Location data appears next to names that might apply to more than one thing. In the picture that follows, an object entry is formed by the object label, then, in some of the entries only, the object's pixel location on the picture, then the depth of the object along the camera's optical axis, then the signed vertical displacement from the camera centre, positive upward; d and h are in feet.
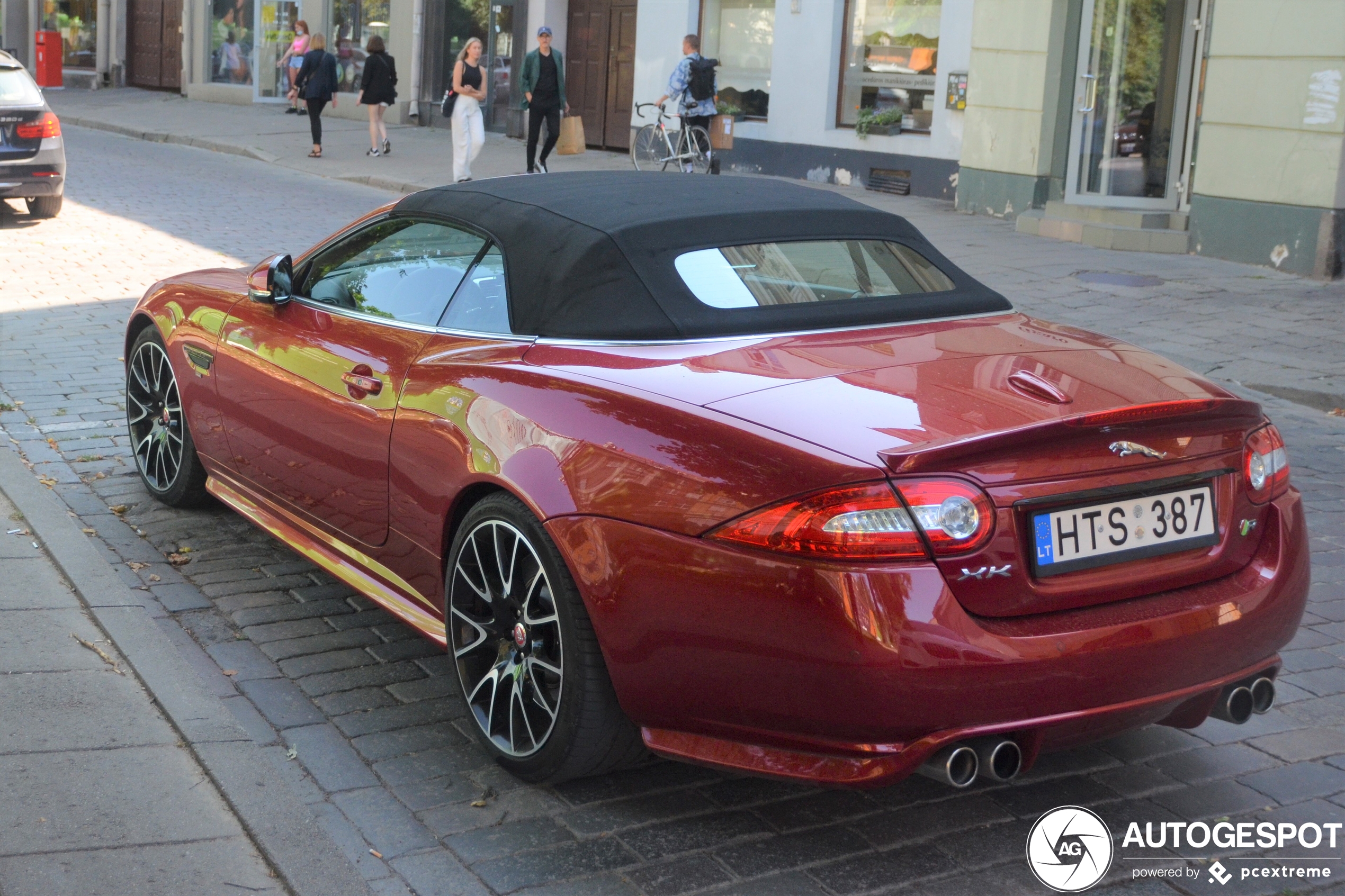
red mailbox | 122.42 +4.03
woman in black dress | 73.20 +1.89
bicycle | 65.21 -0.24
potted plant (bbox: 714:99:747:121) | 71.51 +1.74
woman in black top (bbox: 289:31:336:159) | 73.72 +1.95
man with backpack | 63.62 +2.49
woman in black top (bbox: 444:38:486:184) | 62.18 +0.97
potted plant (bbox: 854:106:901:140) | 63.10 +1.40
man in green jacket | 63.26 +2.03
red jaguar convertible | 9.98 -2.49
